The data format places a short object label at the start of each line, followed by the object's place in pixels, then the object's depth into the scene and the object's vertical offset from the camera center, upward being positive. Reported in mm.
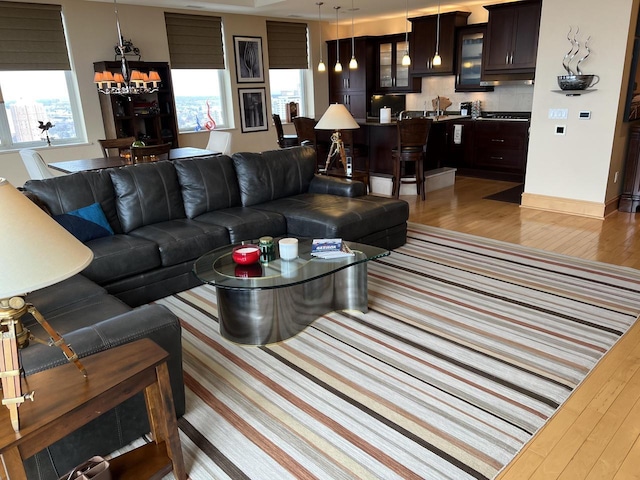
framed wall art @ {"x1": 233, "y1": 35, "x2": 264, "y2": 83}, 8172 +805
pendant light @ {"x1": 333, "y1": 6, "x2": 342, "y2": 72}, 9289 +1047
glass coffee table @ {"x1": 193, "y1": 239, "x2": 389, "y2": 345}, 2686 -1093
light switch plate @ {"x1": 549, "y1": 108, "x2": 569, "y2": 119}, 5156 -190
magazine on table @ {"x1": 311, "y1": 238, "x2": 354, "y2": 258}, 2965 -905
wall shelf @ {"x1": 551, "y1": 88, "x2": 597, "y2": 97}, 4915 +29
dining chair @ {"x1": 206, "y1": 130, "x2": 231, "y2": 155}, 6125 -457
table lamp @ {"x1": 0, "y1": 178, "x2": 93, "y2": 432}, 1154 -370
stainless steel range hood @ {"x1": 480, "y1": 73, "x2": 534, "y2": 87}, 7082 +265
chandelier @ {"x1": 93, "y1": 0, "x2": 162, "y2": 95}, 4969 +315
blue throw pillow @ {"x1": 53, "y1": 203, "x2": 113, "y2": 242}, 3320 -770
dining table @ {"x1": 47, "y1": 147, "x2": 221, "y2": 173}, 4789 -537
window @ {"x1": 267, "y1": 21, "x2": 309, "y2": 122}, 8711 +741
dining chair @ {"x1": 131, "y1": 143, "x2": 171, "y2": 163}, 4793 -448
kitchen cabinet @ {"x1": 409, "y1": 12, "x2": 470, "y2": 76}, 7672 +937
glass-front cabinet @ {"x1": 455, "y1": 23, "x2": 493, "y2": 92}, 7449 +632
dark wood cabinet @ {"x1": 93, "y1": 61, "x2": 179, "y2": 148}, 6594 -34
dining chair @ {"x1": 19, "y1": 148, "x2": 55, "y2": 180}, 4441 -459
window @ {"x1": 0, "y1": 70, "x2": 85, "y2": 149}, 6160 +60
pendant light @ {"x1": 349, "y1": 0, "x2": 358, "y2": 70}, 8742 +1033
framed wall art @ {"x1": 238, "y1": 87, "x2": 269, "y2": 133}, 8422 -60
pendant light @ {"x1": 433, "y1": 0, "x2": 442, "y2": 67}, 7762 +1000
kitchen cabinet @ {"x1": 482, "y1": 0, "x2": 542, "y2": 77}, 6551 +830
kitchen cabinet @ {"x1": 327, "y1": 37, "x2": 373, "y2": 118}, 9094 +501
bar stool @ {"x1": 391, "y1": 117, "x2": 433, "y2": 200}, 5867 -591
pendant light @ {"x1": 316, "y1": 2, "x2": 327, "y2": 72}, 7371 +1495
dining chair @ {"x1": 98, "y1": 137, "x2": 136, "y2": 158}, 5613 -393
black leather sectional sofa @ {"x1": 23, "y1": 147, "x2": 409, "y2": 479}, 2055 -890
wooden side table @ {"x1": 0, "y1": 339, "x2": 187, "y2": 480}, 1293 -842
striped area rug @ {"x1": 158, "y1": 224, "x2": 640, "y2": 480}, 1945 -1389
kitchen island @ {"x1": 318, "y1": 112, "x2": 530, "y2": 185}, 6719 -675
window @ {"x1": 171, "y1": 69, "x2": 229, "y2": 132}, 7805 +146
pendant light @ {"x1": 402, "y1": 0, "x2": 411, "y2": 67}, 8361 +1281
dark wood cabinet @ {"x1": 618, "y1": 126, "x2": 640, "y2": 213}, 5199 -916
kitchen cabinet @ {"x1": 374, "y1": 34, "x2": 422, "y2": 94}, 8711 +598
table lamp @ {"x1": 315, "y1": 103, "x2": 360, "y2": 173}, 4914 -172
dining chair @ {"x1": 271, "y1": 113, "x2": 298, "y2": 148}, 7172 -509
